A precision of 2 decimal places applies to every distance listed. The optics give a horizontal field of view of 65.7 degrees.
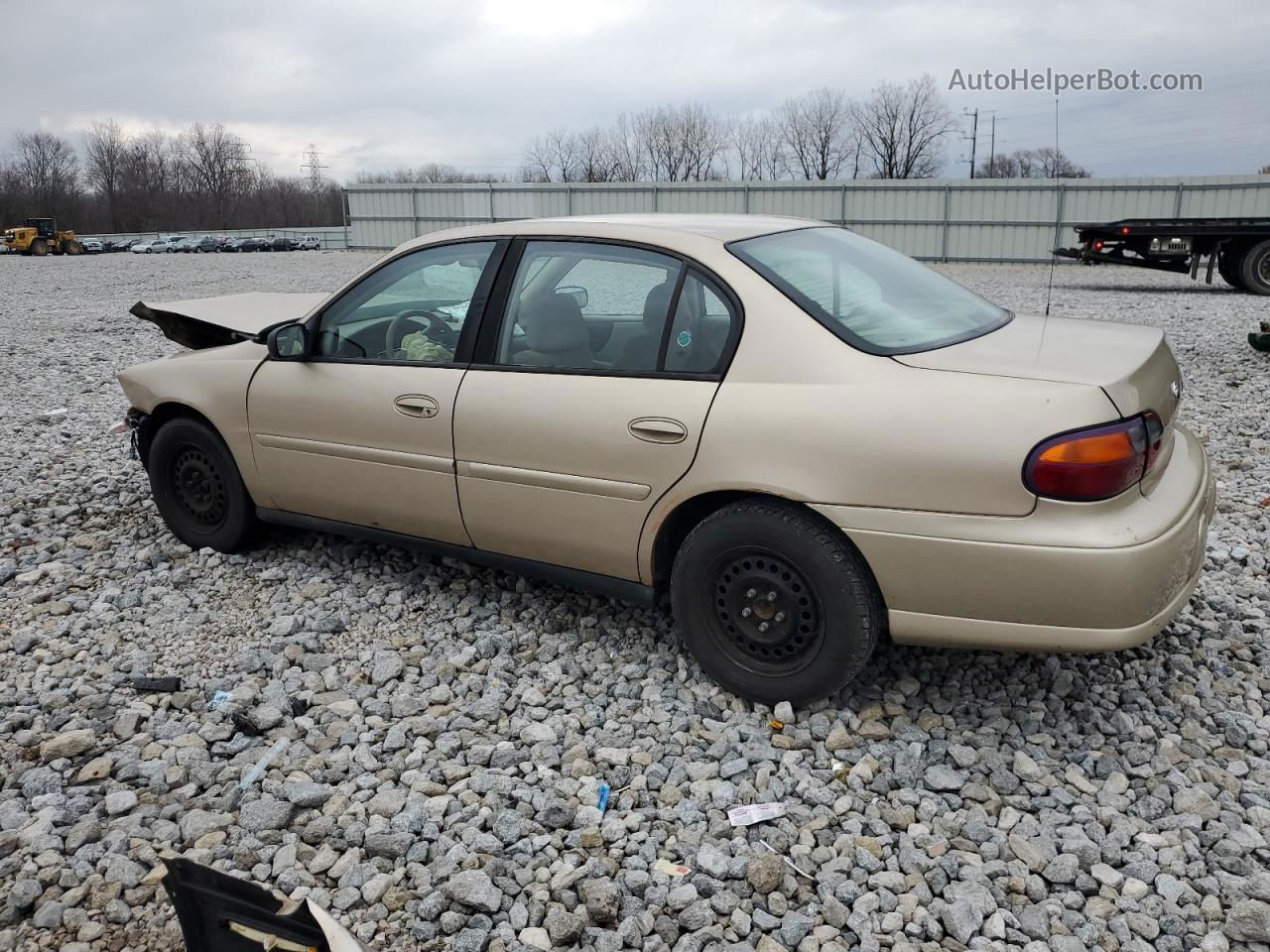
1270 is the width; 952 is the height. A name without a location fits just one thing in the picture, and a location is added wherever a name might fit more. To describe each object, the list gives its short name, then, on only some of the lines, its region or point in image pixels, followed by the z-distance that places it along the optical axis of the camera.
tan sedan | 2.78
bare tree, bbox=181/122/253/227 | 85.38
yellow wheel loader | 44.30
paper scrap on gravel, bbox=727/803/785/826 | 2.82
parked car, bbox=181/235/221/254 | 50.31
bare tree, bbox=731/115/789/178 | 64.50
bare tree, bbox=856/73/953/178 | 60.84
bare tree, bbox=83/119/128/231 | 82.56
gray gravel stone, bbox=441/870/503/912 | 2.51
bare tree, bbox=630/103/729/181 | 65.00
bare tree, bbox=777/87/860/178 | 63.22
